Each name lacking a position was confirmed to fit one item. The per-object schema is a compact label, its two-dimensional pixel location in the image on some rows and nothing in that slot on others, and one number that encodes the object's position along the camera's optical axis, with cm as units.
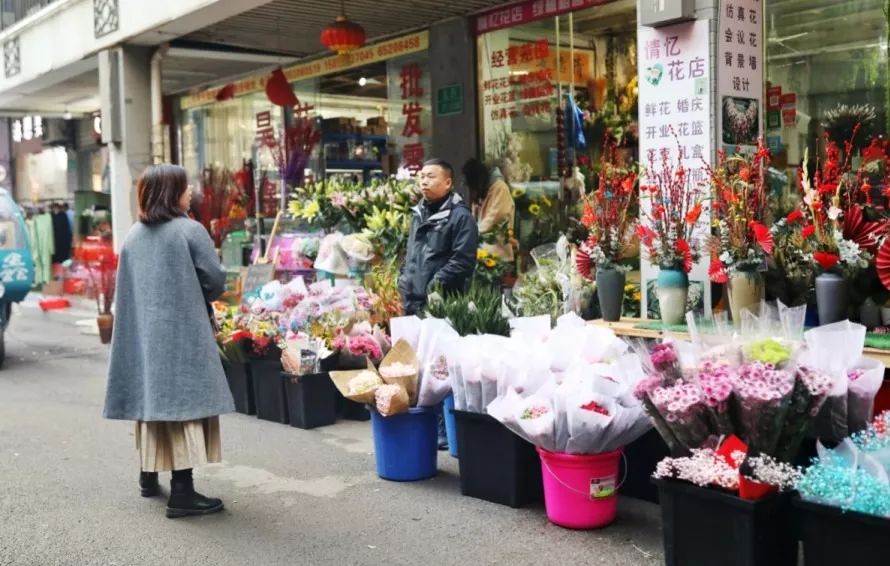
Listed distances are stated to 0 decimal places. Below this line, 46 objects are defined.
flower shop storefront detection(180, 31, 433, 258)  1179
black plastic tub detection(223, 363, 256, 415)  744
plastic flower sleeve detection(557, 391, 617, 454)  424
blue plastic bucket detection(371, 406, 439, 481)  539
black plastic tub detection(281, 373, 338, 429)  684
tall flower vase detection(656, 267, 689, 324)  536
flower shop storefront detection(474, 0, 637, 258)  980
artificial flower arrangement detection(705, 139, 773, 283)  493
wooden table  522
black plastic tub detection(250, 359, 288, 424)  707
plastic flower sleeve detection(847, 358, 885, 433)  372
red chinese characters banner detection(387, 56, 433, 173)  1165
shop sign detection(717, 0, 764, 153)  596
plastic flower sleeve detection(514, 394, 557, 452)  438
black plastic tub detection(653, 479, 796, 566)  346
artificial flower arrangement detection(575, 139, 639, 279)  565
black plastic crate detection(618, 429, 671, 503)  485
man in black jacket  642
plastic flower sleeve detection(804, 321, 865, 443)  370
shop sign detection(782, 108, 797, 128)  862
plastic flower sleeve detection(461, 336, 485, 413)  485
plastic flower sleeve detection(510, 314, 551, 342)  497
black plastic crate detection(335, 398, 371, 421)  718
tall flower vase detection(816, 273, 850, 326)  467
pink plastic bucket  443
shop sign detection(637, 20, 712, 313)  593
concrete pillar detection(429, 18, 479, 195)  1083
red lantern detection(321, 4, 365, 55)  1019
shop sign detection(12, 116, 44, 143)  2205
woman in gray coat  474
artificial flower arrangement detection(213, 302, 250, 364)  723
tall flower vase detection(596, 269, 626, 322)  566
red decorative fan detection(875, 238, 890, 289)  446
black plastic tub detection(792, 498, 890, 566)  316
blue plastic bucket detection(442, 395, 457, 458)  582
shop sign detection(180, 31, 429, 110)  1159
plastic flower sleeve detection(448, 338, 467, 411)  496
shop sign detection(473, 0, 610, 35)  977
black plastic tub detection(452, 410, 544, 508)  484
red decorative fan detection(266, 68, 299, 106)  1294
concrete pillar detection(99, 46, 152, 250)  1248
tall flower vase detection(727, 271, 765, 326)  497
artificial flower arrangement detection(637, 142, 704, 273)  533
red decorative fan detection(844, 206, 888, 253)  462
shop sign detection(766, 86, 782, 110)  868
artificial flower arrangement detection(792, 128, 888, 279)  464
